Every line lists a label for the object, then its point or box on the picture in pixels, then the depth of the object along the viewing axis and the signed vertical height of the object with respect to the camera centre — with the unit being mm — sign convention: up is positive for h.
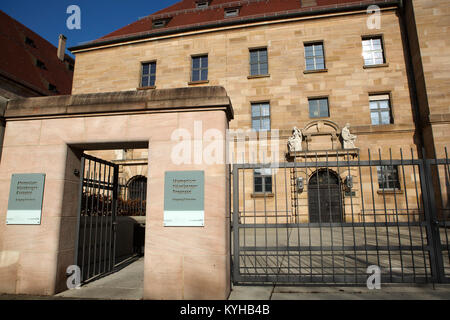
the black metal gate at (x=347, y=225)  4785 -574
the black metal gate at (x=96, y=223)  5255 -340
